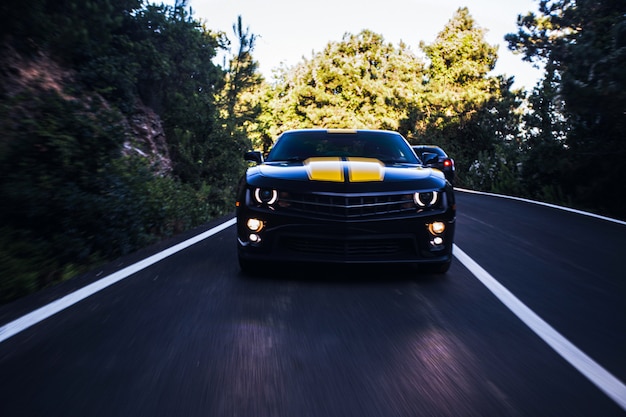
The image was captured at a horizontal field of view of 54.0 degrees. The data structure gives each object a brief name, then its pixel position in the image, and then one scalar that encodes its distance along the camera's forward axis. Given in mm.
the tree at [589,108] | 12203
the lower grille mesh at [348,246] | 5375
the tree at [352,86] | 50125
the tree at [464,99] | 31969
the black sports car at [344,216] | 5383
